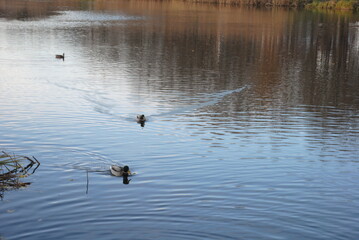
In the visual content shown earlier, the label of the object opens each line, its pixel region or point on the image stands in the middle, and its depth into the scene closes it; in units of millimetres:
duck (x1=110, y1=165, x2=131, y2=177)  14242
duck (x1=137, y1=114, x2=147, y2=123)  20031
